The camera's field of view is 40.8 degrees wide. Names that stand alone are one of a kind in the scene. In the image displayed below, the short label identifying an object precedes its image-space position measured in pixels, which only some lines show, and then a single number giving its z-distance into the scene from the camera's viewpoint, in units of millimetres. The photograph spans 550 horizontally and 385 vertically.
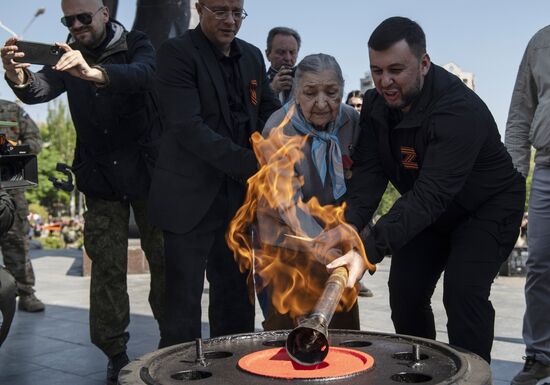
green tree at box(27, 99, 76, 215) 49847
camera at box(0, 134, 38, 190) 3988
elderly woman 3865
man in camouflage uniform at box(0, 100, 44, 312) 6953
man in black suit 3840
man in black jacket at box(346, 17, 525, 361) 3139
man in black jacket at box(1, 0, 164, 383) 4344
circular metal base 2369
